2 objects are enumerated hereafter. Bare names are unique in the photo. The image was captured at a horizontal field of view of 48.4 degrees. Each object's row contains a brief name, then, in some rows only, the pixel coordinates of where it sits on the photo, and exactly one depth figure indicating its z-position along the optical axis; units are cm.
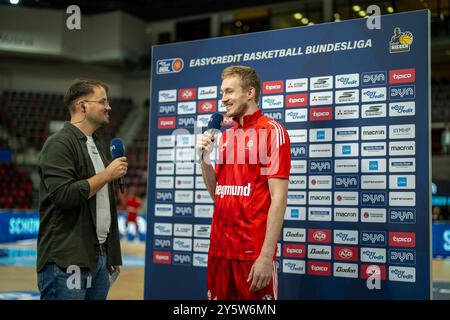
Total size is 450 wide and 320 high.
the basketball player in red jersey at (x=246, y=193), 300
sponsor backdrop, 401
